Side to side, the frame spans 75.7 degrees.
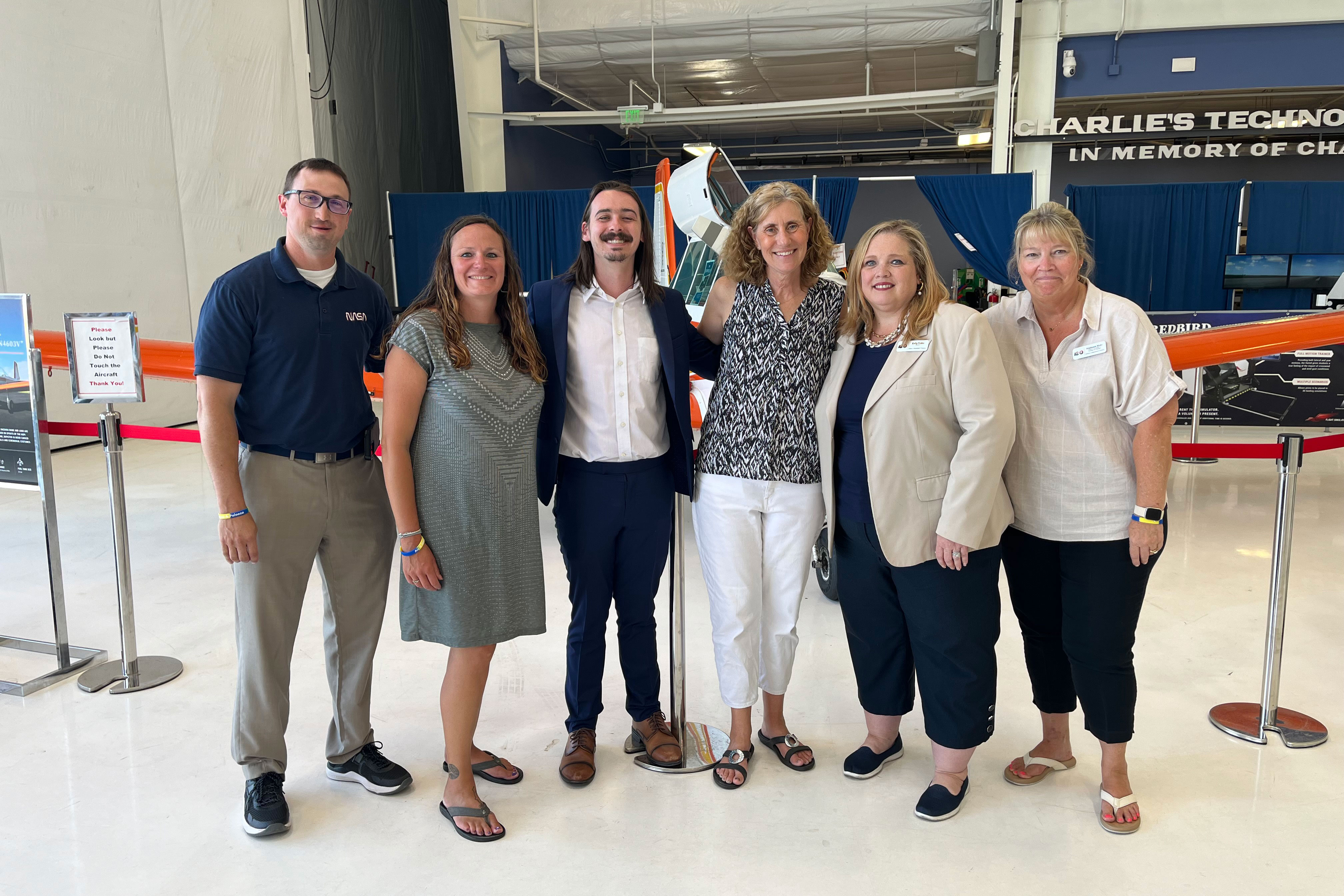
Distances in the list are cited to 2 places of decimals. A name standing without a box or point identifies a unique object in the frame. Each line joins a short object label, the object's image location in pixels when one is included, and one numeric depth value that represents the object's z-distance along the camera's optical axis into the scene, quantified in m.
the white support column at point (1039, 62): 9.83
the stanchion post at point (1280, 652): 2.43
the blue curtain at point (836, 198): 10.98
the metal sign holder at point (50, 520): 2.90
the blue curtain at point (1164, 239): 10.66
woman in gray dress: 1.91
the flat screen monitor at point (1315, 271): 10.16
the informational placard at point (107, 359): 2.85
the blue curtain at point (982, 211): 10.04
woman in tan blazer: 1.90
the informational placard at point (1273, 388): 7.28
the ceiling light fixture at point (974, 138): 13.04
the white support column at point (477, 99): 11.72
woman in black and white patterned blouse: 2.09
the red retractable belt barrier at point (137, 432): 3.19
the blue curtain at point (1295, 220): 10.21
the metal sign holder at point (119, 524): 2.83
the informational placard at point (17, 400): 2.92
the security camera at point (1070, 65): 9.87
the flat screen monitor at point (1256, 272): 10.46
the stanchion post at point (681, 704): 2.35
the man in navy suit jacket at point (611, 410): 2.10
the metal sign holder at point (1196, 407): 5.91
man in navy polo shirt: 1.93
